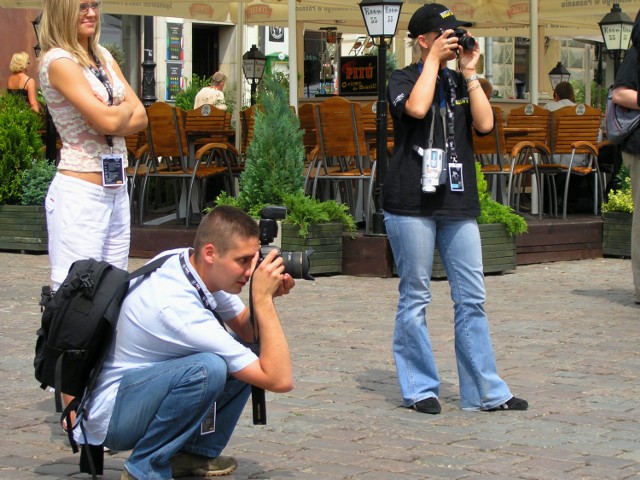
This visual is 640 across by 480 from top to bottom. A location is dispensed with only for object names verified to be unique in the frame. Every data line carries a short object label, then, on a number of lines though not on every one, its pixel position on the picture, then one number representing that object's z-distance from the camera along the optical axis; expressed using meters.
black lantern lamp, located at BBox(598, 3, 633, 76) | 15.96
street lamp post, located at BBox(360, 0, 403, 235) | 11.23
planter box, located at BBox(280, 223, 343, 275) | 10.87
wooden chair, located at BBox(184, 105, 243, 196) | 13.01
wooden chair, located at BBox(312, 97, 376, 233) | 11.61
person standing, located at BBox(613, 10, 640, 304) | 8.83
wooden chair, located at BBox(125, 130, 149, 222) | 12.89
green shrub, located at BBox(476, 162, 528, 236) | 11.28
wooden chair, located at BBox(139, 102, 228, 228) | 12.34
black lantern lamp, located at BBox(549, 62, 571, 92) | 26.36
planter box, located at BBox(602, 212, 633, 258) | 12.49
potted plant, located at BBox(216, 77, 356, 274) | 10.88
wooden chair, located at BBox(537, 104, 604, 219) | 13.05
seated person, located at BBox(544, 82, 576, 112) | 16.91
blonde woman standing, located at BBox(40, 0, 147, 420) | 5.36
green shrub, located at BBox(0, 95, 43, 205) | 12.88
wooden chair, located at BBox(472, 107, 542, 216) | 12.16
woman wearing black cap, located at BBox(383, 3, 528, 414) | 6.04
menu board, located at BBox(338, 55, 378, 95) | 19.73
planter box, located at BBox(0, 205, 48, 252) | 12.64
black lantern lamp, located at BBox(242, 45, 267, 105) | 21.78
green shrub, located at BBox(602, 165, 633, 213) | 12.37
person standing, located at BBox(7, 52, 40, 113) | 16.70
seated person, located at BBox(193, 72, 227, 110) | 19.27
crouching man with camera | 4.34
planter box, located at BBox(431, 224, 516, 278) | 11.15
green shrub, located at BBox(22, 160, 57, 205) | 12.78
